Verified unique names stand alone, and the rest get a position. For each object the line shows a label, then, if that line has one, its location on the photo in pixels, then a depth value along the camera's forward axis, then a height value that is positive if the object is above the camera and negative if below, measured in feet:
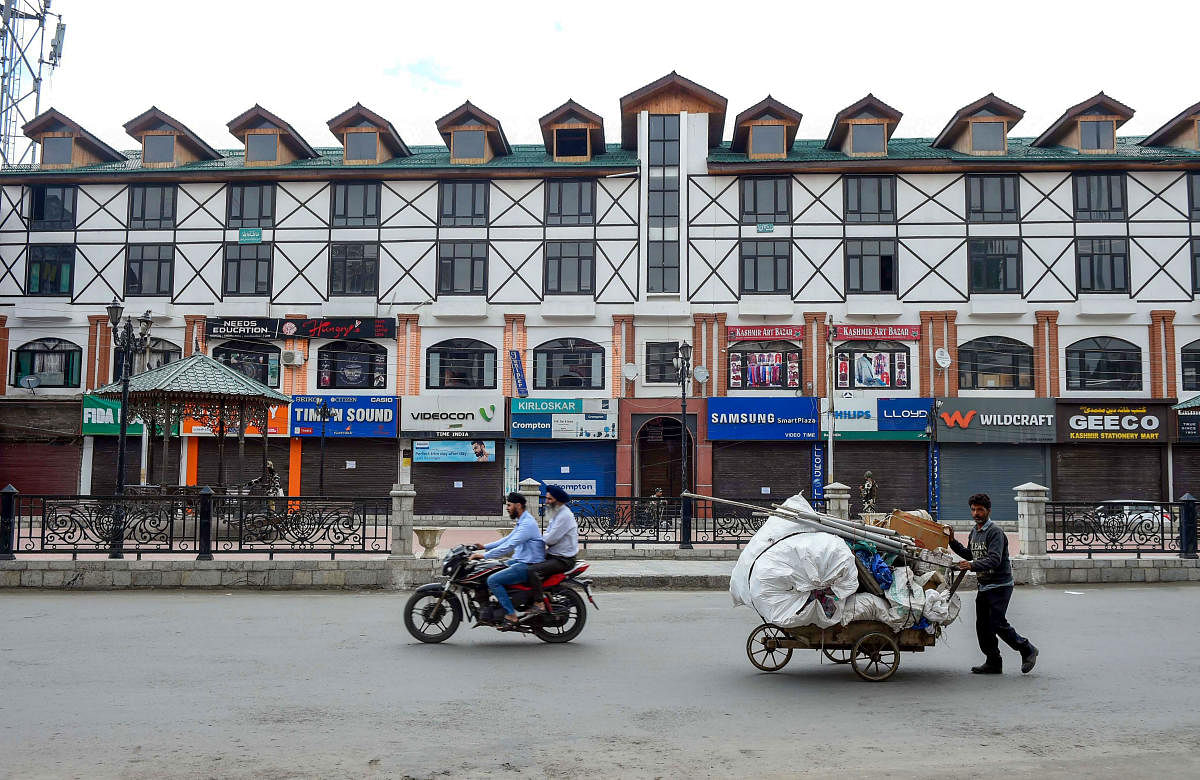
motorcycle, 32.71 -4.49
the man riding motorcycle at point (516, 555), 32.42 -2.78
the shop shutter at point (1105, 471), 104.17 +0.78
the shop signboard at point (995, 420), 104.63 +6.27
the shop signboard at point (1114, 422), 103.81 +6.11
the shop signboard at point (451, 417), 107.96 +6.35
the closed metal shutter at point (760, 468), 106.52 +0.86
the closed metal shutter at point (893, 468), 106.11 +0.91
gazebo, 65.82 +5.36
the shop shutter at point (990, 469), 105.60 +0.94
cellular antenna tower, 124.88 +54.32
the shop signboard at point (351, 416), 107.96 +6.30
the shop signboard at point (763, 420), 105.60 +6.15
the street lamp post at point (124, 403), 50.80 +4.12
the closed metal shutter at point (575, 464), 108.47 +1.15
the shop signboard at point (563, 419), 107.24 +6.15
